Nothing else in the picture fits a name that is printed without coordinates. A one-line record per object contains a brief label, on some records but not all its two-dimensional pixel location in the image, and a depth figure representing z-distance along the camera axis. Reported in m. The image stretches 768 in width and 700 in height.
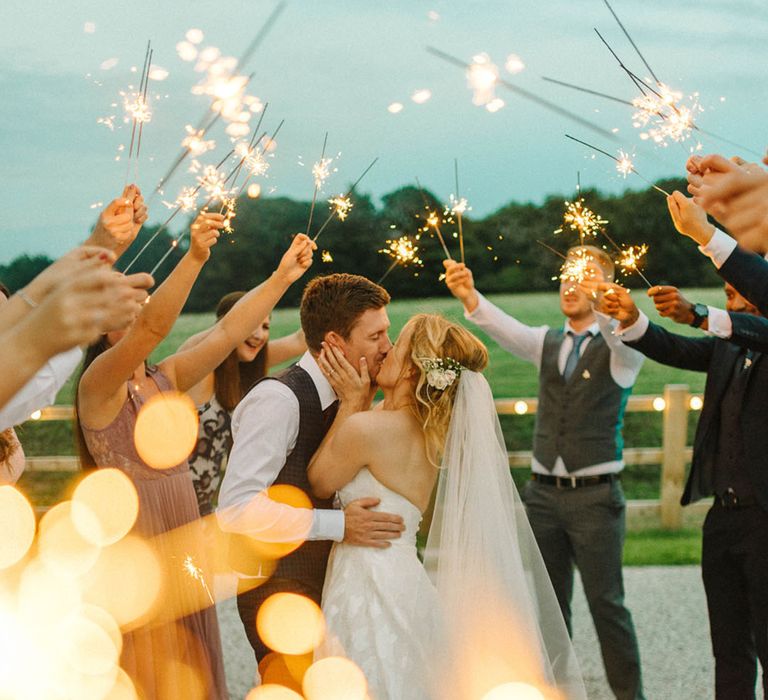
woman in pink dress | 2.67
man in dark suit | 3.12
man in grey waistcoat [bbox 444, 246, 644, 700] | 3.72
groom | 2.64
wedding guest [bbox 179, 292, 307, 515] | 3.79
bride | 2.68
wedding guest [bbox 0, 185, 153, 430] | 1.40
